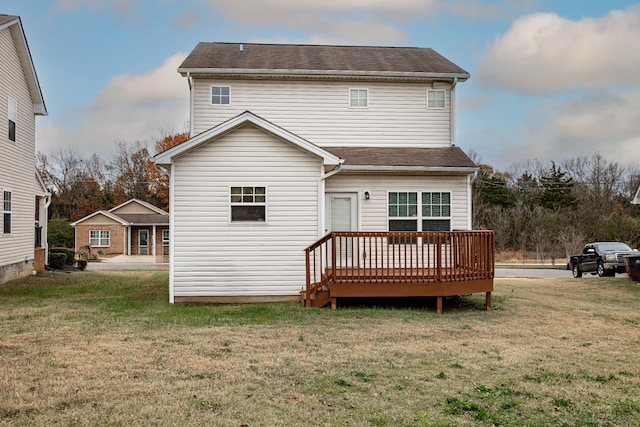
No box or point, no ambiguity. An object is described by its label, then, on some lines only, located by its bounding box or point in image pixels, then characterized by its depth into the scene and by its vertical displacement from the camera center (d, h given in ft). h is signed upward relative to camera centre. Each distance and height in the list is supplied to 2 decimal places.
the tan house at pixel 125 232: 147.64 -0.21
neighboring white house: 58.44 +8.91
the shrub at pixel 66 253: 90.52 -3.38
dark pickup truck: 79.36 -4.30
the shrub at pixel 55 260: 87.20 -4.19
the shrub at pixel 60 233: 147.02 -0.36
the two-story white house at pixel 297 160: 43.96 +5.44
